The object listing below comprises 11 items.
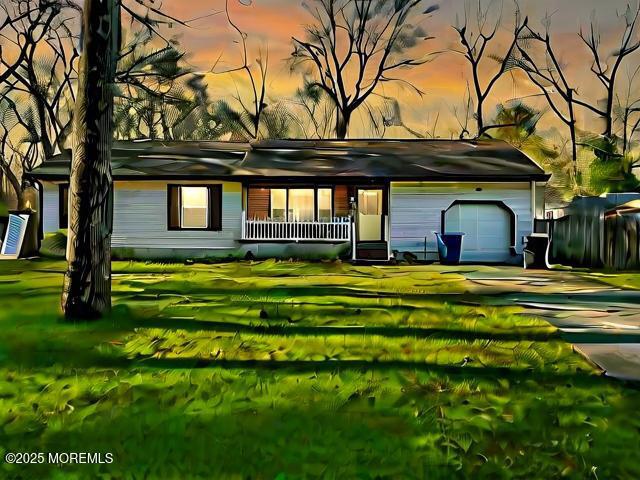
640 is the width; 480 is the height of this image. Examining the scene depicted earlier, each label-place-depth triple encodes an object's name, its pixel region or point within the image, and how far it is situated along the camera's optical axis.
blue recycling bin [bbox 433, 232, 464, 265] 18.32
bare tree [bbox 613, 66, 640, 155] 36.41
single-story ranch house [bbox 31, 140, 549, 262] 19.12
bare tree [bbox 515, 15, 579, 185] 36.09
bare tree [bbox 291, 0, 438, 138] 36.69
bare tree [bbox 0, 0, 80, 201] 32.98
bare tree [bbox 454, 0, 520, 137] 35.88
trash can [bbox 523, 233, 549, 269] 17.11
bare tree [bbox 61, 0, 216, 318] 7.08
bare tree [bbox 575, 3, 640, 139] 35.16
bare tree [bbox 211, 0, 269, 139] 39.16
